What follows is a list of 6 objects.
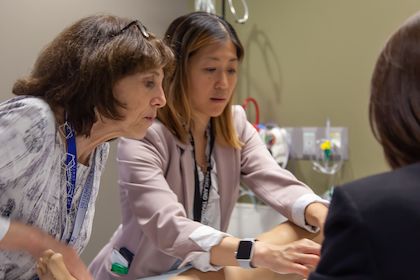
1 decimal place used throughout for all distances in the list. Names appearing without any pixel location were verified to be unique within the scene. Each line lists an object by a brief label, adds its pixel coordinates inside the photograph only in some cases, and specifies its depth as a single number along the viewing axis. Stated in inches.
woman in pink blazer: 47.8
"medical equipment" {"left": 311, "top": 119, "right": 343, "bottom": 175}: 88.1
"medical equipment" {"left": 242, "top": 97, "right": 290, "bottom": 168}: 92.3
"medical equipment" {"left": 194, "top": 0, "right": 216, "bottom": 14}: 96.0
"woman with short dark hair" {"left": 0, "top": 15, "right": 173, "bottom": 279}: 39.9
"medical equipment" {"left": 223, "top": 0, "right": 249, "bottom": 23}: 96.3
